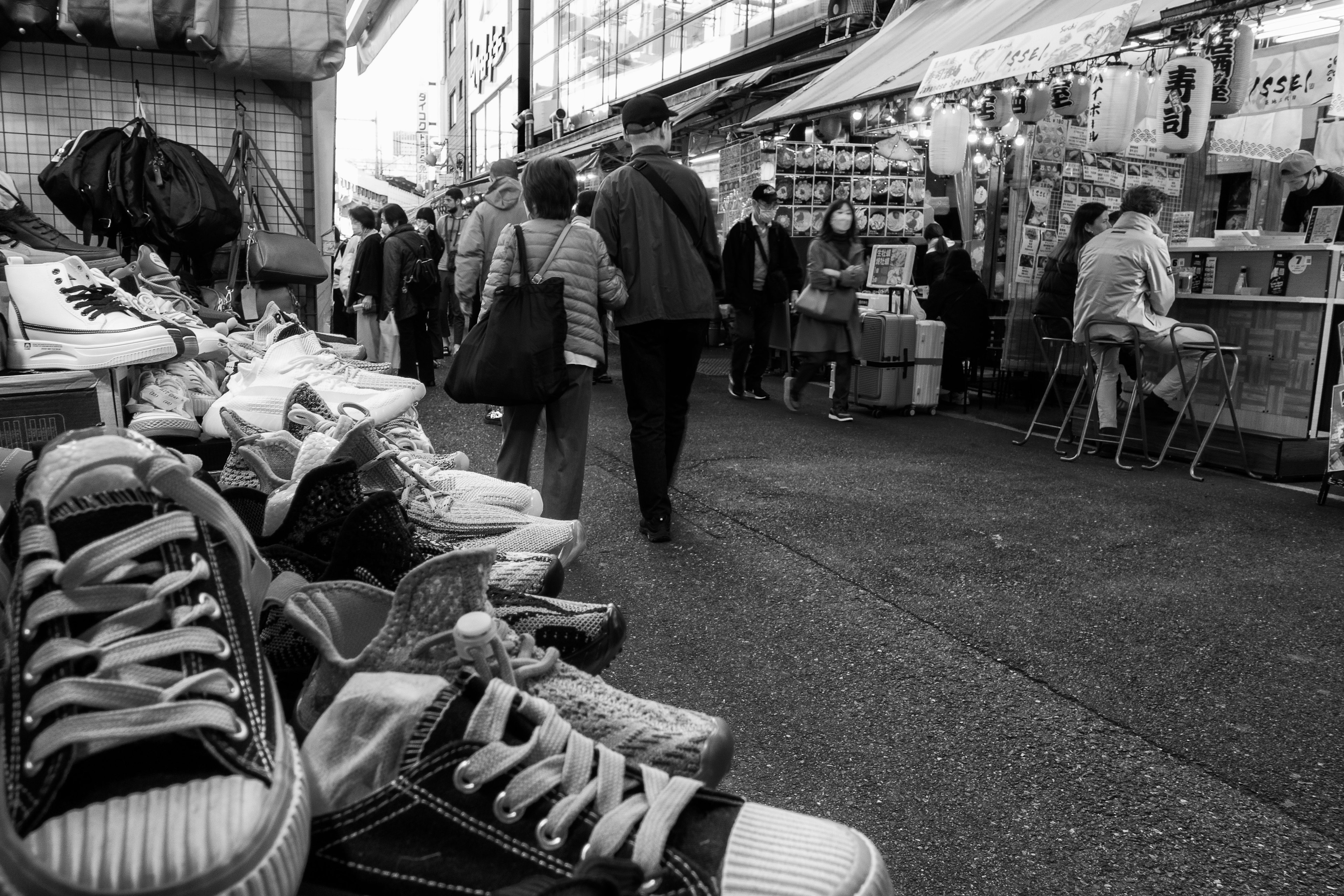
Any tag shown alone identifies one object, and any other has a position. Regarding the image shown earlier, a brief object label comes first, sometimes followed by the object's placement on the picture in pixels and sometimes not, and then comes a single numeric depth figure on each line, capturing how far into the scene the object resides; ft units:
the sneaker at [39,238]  9.02
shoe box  5.27
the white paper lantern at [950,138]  29.07
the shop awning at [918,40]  23.70
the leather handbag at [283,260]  12.17
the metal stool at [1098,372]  21.16
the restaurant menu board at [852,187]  36.04
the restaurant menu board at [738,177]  36.68
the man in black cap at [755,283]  29.73
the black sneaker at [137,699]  1.81
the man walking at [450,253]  33.45
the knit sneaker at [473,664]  2.67
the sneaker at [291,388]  6.04
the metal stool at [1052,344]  23.49
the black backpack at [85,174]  11.27
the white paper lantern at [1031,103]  27.55
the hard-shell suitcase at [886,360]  28.27
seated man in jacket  21.03
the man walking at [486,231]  17.38
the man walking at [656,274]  13.79
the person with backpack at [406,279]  27.89
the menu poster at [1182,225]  27.84
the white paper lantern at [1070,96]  26.61
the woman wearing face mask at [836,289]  26.61
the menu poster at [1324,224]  22.97
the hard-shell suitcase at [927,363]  28.60
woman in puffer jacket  13.03
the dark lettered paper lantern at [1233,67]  22.13
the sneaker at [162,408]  5.83
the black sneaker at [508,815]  2.23
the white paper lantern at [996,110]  29.78
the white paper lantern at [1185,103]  21.68
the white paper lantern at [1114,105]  23.32
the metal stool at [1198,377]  20.29
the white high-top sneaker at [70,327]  5.79
